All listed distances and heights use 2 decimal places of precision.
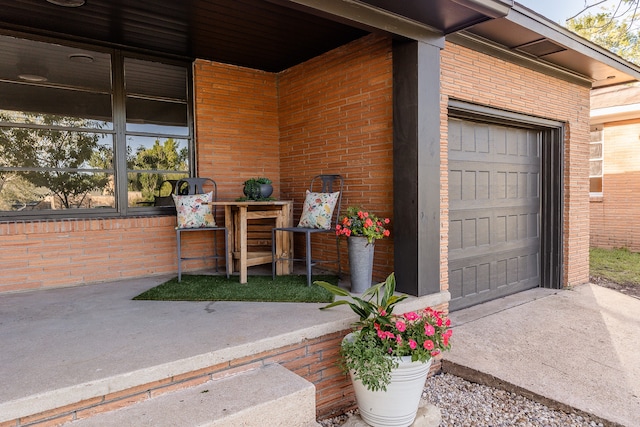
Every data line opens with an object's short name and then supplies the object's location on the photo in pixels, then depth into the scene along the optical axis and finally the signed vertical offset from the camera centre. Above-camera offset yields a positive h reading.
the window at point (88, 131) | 3.60 +0.69
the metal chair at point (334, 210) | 3.80 -0.09
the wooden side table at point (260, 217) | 3.85 -0.25
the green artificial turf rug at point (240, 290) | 3.19 -0.73
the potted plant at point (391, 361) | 2.23 -0.88
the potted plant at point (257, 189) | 4.03 +0.12
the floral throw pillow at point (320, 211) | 3.69 -0.10
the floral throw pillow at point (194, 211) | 3.89 -0.08
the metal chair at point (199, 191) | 3.81 +0.12
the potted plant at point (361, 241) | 3.23 -0.33
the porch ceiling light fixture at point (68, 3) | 3.04 +1.49
